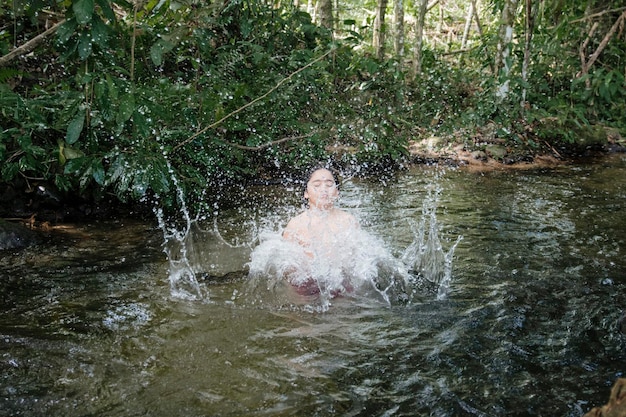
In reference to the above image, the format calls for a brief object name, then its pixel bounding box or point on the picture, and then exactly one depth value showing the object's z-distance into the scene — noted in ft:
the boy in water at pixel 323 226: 16.98
